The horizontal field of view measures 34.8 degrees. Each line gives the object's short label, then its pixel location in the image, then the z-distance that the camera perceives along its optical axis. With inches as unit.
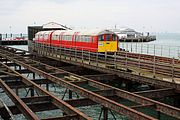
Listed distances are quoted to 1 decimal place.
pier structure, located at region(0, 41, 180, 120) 380.5
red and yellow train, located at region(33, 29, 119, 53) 1040.2
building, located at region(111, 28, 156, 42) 4375.0
